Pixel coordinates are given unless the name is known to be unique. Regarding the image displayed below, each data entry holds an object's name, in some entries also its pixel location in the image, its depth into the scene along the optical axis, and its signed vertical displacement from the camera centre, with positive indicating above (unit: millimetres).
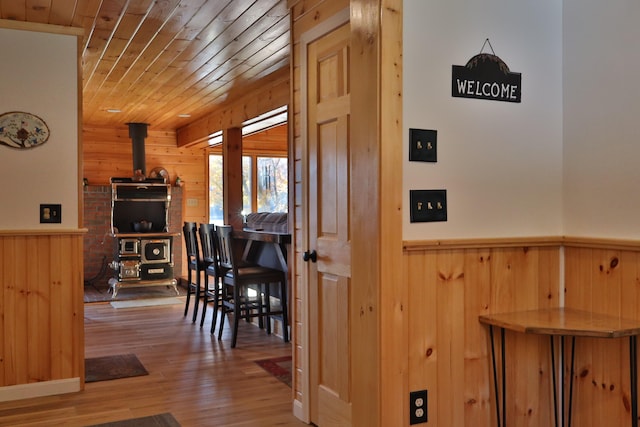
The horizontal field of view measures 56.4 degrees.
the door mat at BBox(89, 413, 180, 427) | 3258 -1179
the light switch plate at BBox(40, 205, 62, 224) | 3809 -30
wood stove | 8016 -350
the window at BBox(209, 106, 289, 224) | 9922 +516
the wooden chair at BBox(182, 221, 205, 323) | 6191 -498
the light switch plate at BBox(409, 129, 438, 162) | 2379 +253
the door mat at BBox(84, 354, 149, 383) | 4176 -1165
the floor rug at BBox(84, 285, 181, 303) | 7645 -1138
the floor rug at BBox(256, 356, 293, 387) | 4164 -1173
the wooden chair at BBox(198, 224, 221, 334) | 5562 -490
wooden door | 2941 -85
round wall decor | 3721 +501
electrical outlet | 2434 -817
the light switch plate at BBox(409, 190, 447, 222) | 2396 +11
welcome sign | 2475 +539
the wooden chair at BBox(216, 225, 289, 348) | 5062 -625
